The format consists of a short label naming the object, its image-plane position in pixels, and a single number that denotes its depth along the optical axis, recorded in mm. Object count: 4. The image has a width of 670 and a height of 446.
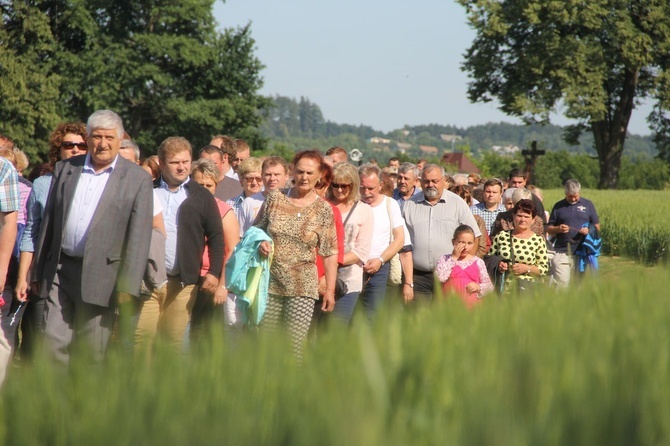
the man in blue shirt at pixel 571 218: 27120
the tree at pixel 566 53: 96784
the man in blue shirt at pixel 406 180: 20274
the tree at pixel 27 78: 87382
